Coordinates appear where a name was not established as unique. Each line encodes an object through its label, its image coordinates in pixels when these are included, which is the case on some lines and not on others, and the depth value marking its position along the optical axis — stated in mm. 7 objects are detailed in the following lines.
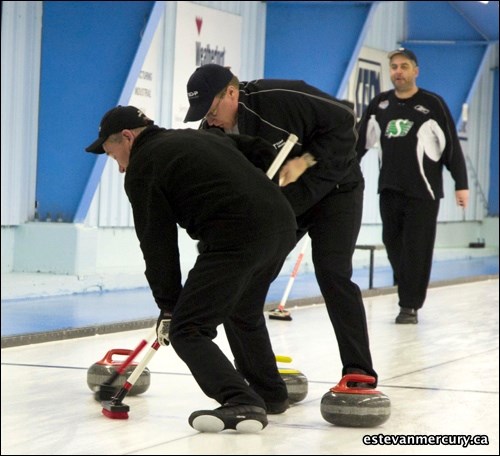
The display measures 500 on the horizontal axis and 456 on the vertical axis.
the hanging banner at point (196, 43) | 22266
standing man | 14825
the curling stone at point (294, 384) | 9194
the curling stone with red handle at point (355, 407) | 8235
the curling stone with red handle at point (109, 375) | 9372
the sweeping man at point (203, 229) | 7625
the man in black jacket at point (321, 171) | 8386
